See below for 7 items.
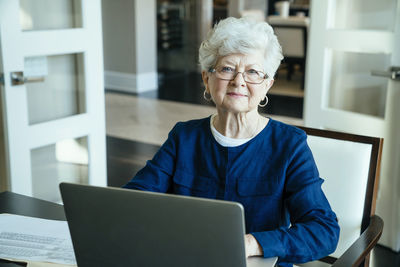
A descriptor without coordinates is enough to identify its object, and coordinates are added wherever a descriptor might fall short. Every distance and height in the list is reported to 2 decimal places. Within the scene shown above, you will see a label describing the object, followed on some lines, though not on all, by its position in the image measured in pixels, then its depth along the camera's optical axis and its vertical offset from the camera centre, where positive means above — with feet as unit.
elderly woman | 4.66 -1.34
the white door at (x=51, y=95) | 8.50 -1.60
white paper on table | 4.19 -1.95
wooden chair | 5.51 -1.76
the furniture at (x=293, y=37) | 25.81 -1.46
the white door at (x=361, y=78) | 9.28 -1.30
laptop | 2.97 -1.28
